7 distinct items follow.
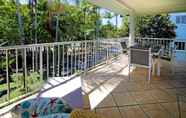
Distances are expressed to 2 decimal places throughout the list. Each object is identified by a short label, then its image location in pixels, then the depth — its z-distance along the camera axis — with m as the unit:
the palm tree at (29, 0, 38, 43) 6.11
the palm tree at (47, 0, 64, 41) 6.33
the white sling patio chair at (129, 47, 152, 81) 2.68
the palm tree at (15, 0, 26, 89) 5.32
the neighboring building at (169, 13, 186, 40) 10.69
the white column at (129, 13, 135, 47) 4.86
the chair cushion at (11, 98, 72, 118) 0.94
